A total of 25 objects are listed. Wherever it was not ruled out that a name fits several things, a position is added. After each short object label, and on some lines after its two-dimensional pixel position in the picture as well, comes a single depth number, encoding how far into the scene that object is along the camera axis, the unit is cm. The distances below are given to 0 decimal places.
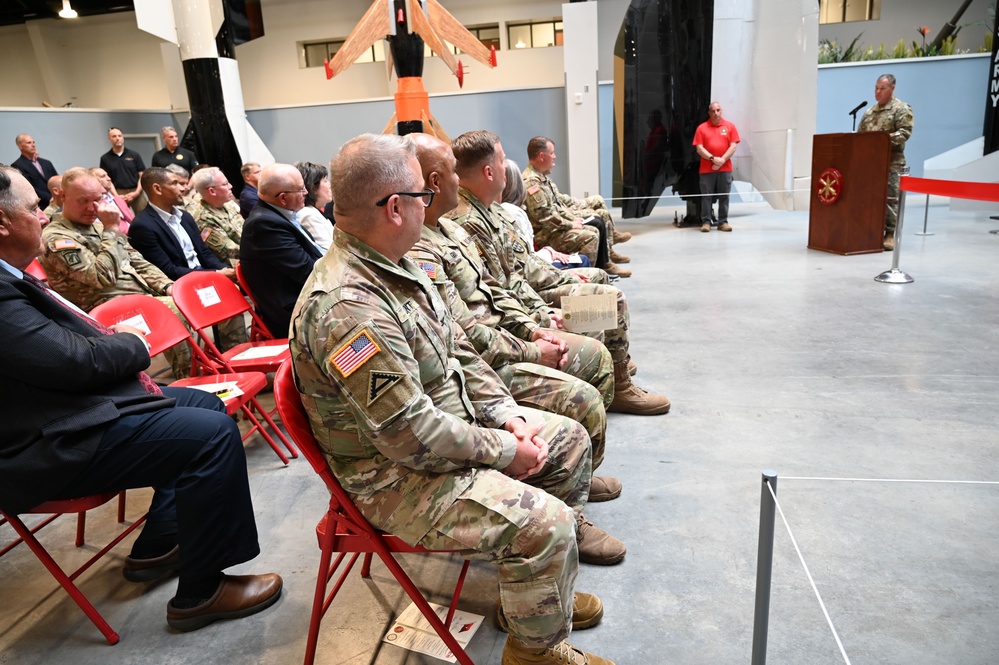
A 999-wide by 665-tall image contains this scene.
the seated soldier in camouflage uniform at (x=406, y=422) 149
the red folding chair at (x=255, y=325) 358
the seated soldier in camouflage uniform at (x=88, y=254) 362
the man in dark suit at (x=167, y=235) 422
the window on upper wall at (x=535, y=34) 1655
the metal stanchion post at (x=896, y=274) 546
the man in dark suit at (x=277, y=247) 340
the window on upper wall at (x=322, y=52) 1647
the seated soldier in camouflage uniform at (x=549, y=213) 561
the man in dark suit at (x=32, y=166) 838
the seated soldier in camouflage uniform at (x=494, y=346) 237
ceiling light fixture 1374
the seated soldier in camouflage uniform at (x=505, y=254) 291
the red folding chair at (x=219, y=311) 312
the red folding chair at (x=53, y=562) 188
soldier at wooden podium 703
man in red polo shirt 887
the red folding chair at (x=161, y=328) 268
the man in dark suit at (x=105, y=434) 175
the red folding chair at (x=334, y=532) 157
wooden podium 623
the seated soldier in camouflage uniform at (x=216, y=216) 514
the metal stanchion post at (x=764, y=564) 127
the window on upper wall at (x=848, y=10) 1502
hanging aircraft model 748
